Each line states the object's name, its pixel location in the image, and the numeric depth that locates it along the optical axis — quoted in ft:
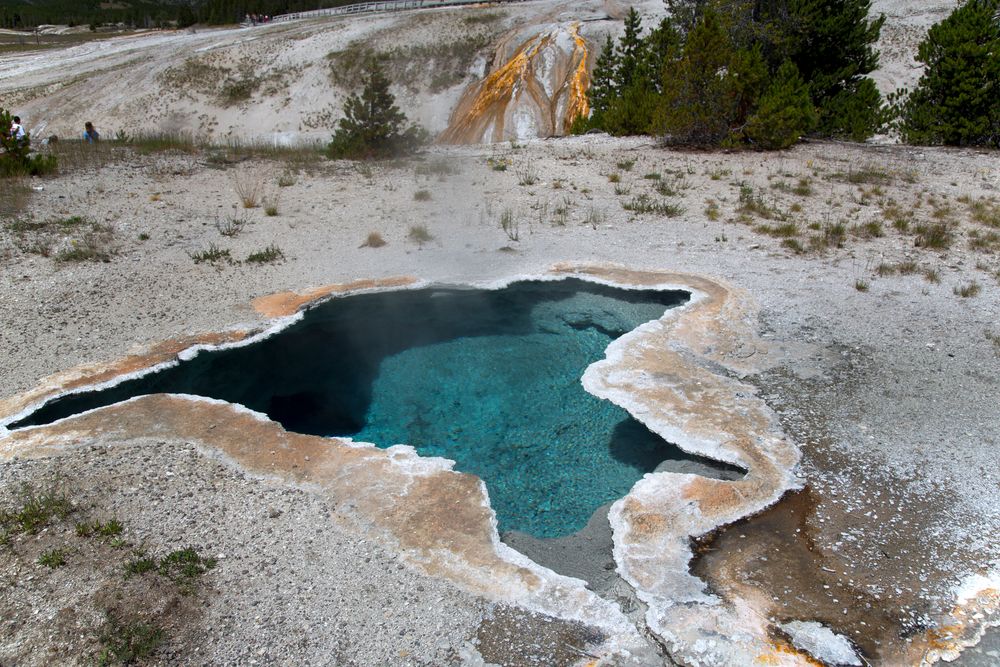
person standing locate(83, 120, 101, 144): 52.20
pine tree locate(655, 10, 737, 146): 46.24
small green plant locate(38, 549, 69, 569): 12.05
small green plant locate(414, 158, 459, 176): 42.63
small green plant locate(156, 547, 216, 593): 11.85
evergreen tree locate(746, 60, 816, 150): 46.24
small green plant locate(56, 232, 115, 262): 27.88
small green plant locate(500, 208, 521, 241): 31.08
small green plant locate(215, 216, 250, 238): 31.73
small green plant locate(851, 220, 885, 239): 30.12
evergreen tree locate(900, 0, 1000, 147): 45.78
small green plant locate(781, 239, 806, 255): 28.42
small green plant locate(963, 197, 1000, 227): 31.32
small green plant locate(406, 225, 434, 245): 30.68
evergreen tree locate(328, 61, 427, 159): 47.85
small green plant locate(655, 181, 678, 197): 37.32
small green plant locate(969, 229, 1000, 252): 27.96
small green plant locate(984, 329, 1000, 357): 20.07
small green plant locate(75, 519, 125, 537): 12.87
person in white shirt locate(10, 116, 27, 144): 40.33
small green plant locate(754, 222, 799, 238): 30.30
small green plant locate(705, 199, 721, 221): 33.09
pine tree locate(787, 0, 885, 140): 50.70
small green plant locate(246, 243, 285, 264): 28.30
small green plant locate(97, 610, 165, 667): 10.36
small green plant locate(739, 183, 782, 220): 33.22
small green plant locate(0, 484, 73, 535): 12.98
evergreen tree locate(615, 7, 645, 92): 66.18
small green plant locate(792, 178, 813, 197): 36.65
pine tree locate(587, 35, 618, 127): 65.82
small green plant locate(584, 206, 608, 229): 32.60
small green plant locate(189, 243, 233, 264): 28.32
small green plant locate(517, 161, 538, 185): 40.04
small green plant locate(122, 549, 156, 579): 11.96
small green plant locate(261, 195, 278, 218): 34.40
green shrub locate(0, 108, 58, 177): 38.57
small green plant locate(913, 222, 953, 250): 28.32
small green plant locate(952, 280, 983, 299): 23.42
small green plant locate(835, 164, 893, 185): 38.83
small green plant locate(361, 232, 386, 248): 30.14
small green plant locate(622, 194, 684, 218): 33.81
